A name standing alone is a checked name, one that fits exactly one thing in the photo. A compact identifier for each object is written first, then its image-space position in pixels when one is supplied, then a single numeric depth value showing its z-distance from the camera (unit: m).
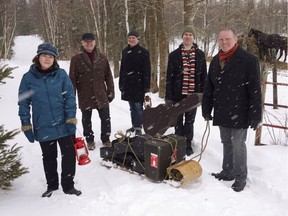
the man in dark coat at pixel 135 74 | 4.95
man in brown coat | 4.50
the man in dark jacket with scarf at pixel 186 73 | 4.10
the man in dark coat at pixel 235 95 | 3.12
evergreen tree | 3.16
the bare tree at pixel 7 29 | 22.13
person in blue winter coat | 3.05
